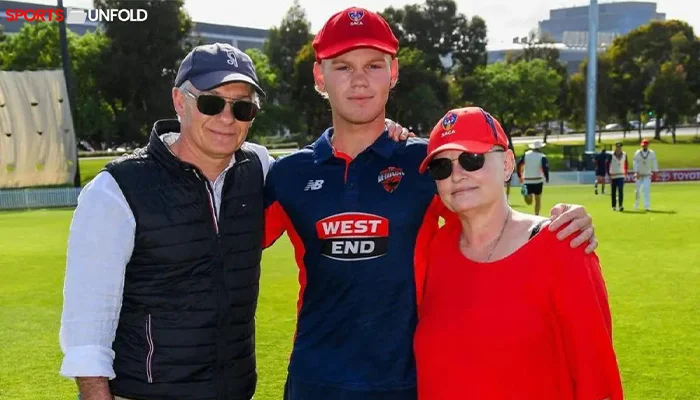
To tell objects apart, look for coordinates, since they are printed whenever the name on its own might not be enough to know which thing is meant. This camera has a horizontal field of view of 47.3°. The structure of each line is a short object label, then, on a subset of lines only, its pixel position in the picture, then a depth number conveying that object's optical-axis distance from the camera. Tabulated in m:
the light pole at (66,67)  36.47
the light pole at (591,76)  43.09
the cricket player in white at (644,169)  24.09
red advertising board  43.69
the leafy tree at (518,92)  61.53
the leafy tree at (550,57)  71.19
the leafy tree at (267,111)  53.50
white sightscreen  34.72
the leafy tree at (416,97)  53.16
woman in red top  3.00
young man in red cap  3.56
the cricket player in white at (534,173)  20.70
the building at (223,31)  90.62
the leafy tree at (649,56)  66.69
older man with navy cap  3.39
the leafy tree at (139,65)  49.25
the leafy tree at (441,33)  63.72
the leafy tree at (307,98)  53.91
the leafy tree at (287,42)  63.44
